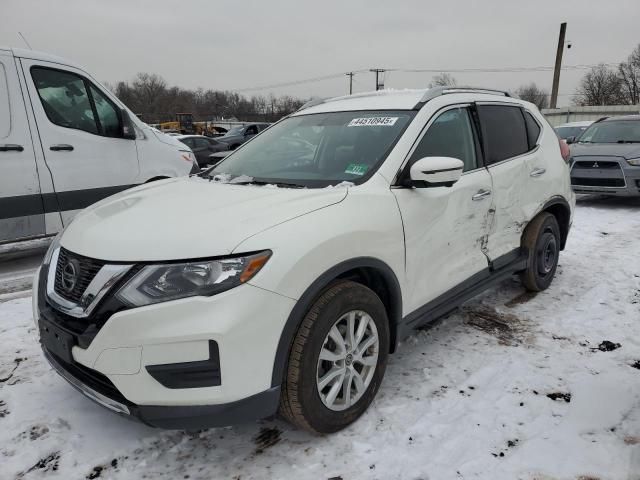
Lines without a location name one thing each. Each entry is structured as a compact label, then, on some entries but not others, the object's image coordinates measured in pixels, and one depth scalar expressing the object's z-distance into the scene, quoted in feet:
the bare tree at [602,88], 193.98
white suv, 6.17
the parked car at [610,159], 26.45
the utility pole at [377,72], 196.90
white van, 15.29
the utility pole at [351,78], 216.33
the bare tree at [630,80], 191.01
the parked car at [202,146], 54.08
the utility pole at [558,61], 95.35
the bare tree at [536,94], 261.38
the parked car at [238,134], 67.00
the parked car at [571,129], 45.73
